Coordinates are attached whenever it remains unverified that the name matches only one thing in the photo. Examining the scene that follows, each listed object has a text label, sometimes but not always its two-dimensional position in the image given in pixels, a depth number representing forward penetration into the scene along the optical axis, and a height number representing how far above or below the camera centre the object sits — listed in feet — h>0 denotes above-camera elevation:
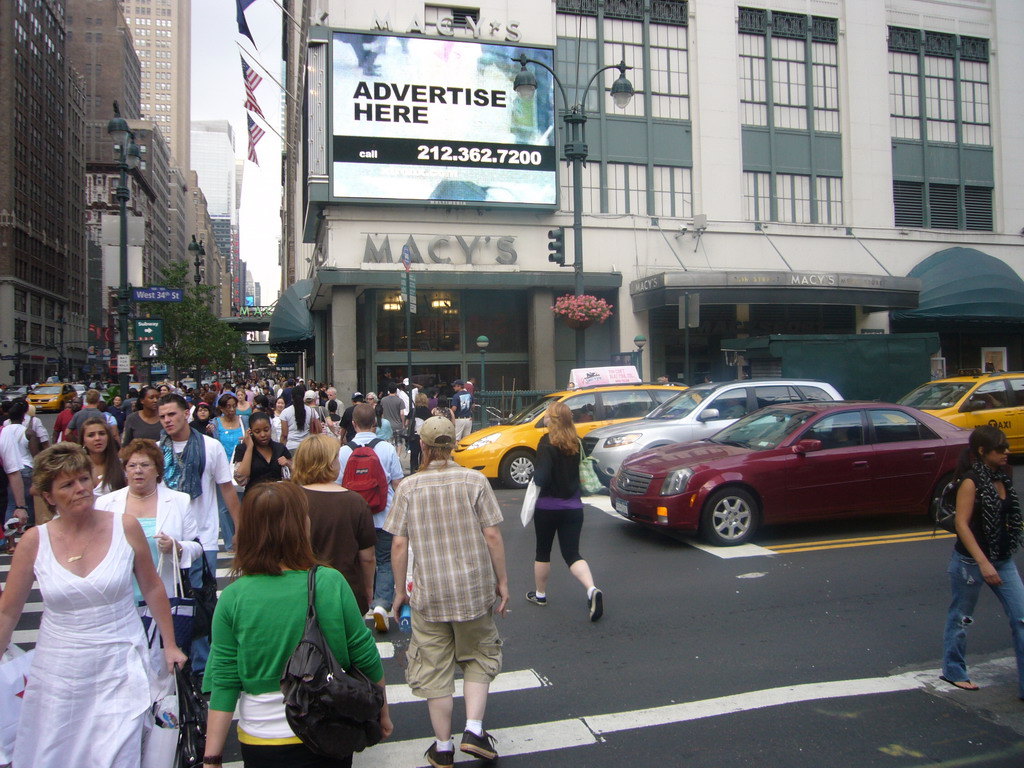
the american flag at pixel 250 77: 101.40 +44.15
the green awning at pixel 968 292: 86.94 +11.68
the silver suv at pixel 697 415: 38.60 -1.18
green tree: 114.52 +11.35
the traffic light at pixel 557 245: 57.98 +11.80
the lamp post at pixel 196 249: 101.85 +21.14
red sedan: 27.50 -3.06
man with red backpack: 19.42 -2.14
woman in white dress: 9.80 -3.21
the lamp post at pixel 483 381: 66.59 +1.68
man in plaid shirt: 12.60 -3.30
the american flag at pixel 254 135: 113.80 +41.12
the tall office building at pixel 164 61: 585.63 +274.31
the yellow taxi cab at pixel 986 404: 44.50 -0.85
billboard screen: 76.84 +28.81
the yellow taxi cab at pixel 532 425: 42.78 -1.79
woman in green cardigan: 8.67 -2.75
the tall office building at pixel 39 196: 251.19 +80.74
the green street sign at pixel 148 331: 64.64 +6.02
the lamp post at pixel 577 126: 52.26 +19.95
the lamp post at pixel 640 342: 77.41 +5.50
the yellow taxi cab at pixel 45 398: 124.16 +0.50
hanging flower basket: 60.34 +7.04
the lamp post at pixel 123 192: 57.67 +16.53
